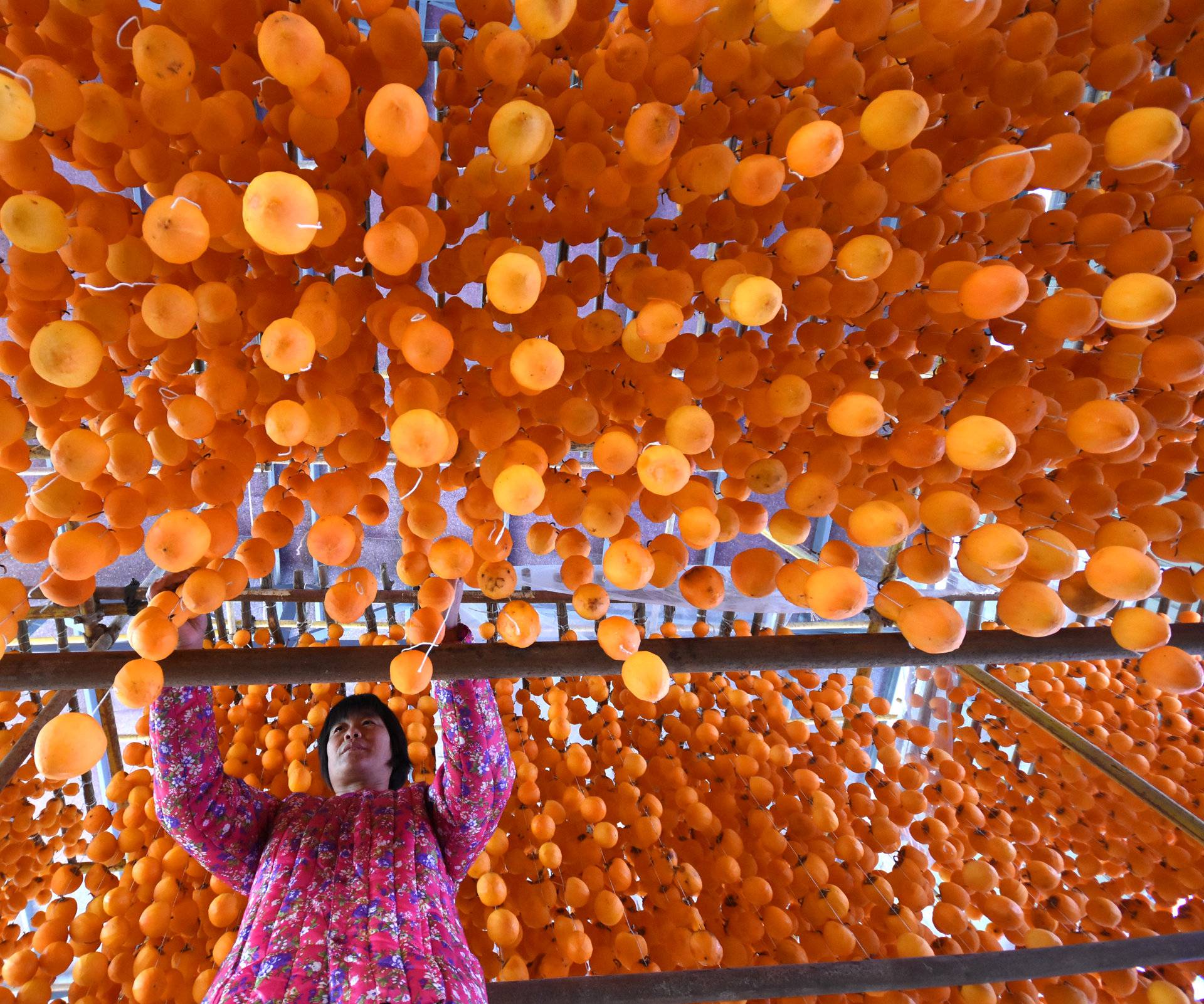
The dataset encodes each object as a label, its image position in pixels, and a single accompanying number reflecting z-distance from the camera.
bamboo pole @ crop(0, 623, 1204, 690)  1.17
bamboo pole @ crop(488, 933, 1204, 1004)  1.50
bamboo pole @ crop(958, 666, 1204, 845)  2.00
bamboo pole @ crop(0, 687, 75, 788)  2.06
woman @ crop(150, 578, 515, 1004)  1.41
